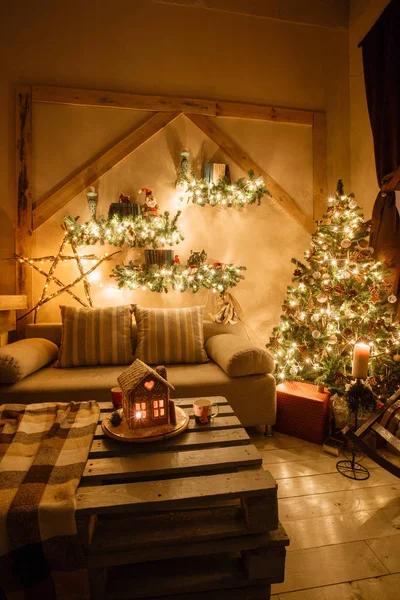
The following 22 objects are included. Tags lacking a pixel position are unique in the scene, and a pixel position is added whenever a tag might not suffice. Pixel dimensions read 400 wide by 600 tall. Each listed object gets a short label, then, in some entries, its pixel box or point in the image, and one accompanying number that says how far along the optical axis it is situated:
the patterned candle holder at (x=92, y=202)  3.20
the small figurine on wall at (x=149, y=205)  3.22
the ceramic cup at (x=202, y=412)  1.65
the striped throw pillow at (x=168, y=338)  2.75
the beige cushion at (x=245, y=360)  2.43
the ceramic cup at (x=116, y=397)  1.77
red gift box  2.42
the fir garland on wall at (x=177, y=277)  3.13
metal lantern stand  2.04
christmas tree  2.59
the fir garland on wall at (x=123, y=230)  3.11
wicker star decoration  3.11
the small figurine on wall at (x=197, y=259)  3.27
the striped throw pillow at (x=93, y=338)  2.67
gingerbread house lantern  1.50
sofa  2.27
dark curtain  2.81
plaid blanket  1.11
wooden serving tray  1.46
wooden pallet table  1.17
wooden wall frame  3.19
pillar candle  1.98
